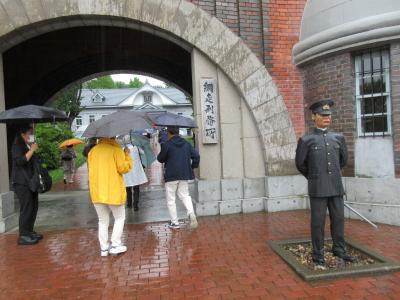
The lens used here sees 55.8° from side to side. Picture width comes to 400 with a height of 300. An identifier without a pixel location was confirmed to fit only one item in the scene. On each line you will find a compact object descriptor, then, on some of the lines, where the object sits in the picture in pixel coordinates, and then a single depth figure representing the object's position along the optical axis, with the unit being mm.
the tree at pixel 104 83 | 68500
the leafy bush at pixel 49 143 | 18547
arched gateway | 6680
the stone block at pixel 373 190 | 6059
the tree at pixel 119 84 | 87444
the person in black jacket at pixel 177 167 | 6324
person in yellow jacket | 4939
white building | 52906
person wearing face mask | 5680
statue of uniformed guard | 4324
